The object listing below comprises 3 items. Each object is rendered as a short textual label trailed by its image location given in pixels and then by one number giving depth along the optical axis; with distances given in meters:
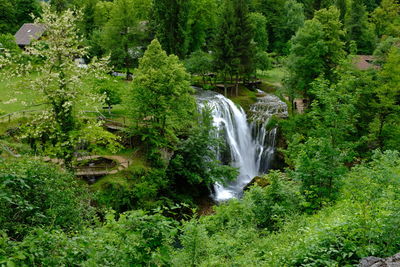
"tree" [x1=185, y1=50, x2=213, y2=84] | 33.72
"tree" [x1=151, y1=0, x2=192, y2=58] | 35.12
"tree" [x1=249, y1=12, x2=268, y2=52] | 47.03
